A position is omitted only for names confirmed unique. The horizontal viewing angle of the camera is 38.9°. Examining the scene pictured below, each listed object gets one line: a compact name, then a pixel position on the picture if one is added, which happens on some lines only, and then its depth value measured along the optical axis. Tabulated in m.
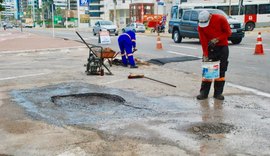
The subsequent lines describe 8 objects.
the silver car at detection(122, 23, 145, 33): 45.89
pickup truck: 20.33
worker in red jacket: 6.97
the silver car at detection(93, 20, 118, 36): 35.50
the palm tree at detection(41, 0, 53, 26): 122.28
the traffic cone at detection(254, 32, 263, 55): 14.64
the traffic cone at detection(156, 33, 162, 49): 18.80
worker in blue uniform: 11.23
